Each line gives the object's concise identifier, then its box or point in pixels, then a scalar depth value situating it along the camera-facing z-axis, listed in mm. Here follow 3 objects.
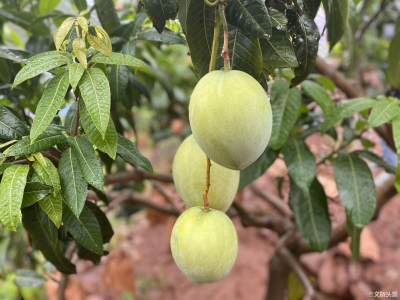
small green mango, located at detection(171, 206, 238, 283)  546
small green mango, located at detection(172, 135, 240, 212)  601
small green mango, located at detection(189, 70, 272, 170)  475
